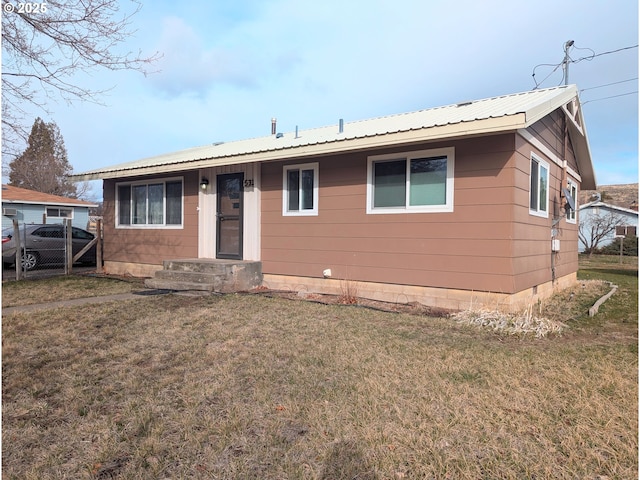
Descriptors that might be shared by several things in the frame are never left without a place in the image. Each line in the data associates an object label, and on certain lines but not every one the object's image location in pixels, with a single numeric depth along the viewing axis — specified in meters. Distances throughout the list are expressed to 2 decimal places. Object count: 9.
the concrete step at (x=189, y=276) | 7.43
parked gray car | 11.05
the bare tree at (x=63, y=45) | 5.79
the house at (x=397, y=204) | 5.80
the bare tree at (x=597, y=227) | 24.11
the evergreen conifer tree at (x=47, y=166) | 33.78
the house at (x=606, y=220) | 24.33
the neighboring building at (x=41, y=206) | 20.06
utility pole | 9.83
